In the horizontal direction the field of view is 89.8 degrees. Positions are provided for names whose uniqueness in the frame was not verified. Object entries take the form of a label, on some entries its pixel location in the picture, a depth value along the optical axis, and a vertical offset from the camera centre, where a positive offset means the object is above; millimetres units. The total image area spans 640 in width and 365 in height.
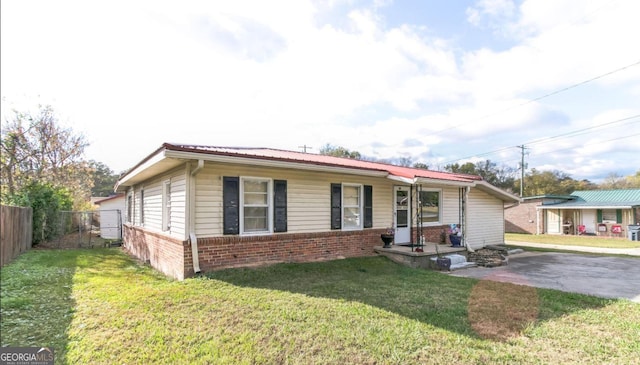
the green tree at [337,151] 38938 +5278
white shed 19594 -1492
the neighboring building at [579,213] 21203 -1581
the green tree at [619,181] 37569 +1314
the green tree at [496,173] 41906 +2612
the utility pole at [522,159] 34588 +3721
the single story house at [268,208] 6852 -403
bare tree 18453 +2581
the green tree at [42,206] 13711 -482
